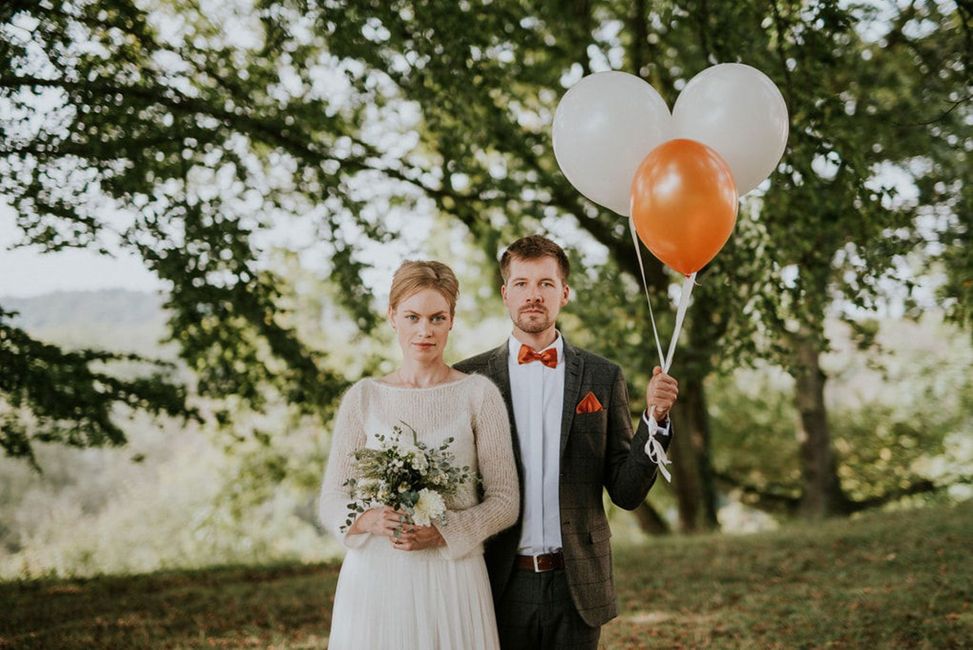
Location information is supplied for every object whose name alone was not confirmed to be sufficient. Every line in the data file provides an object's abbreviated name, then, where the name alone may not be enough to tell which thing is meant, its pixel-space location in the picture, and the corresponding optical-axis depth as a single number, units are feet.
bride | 9.70
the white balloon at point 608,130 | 12.09
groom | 10.56
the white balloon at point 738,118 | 12.21
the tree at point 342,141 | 20.45
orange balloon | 10.86
